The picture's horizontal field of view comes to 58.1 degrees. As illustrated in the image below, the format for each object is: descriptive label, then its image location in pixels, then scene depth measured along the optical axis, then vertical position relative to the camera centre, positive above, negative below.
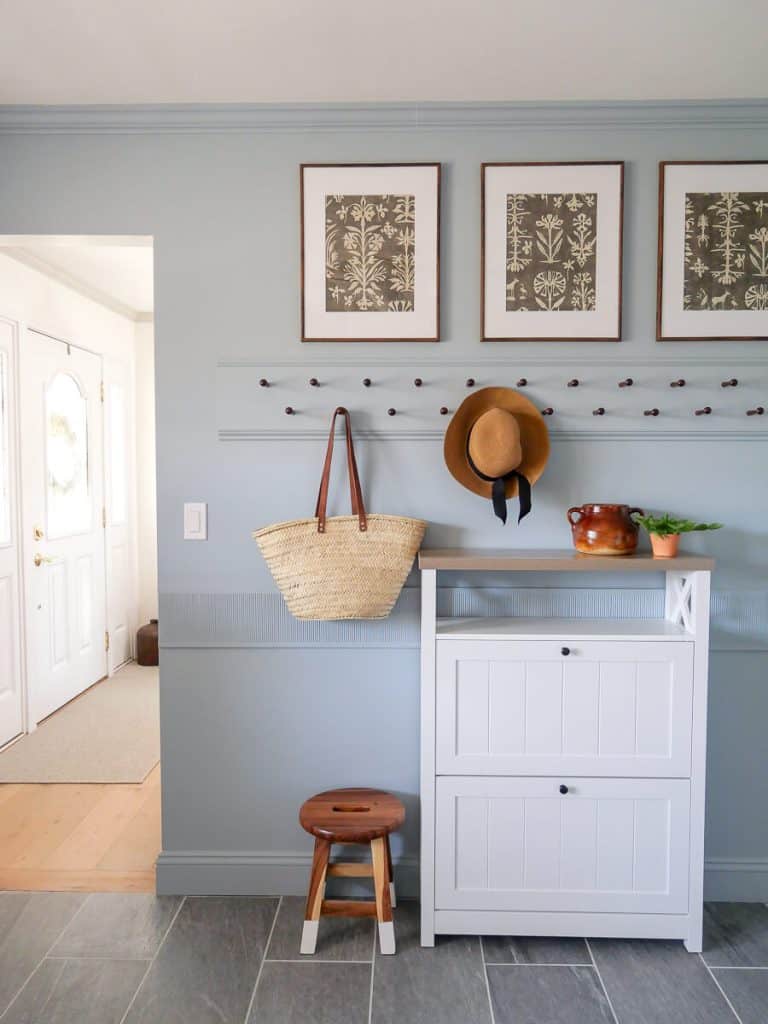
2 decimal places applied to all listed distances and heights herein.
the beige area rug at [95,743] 3.04 -1.29
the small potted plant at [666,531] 1.89 -0.14
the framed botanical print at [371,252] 2.11 +0.69
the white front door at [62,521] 3.55 -0.25
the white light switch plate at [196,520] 2.18 -0.14
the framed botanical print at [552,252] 2.10 +0.69
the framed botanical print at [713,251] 2.09 +0.69
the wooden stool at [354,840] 1.87 -1.02
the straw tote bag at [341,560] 1.95 -0.24
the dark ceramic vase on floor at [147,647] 4.71 -1.16
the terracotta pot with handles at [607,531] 1.91 -0.15
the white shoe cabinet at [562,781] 1.90 -0.84
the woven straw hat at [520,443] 2.03 +0.10
